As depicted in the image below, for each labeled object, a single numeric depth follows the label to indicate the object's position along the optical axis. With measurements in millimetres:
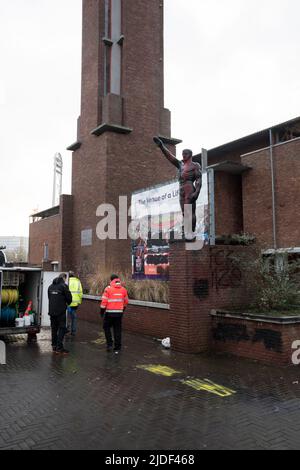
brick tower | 19906
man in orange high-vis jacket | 9617
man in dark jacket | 9578
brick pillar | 9461
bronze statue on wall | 10117
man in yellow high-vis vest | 11828
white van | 11016
